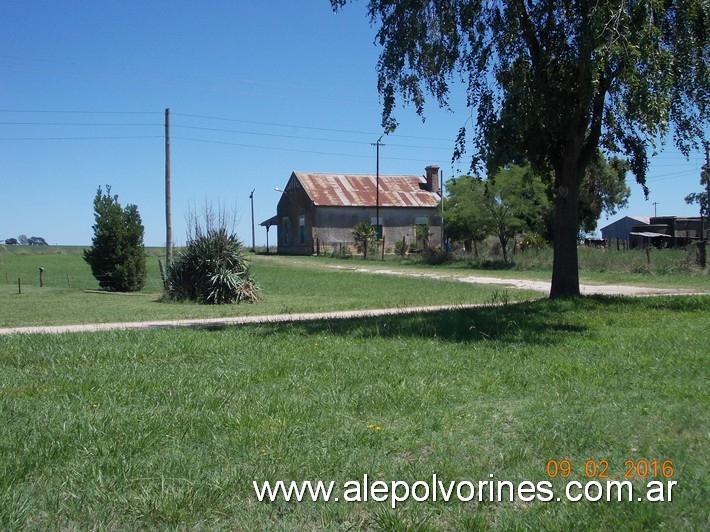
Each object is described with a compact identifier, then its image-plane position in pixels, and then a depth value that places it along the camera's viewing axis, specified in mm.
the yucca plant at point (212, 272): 24828
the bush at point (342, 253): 58338
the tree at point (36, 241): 120900
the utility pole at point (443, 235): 49641
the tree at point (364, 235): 57000
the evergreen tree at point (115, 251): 31031
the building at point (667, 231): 45603
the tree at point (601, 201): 49688
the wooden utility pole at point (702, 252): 29906
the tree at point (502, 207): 42750
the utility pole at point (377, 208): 61097
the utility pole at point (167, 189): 28438
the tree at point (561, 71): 11961
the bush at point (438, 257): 47719
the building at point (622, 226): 79250
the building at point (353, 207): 63438
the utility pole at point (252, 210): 79962
